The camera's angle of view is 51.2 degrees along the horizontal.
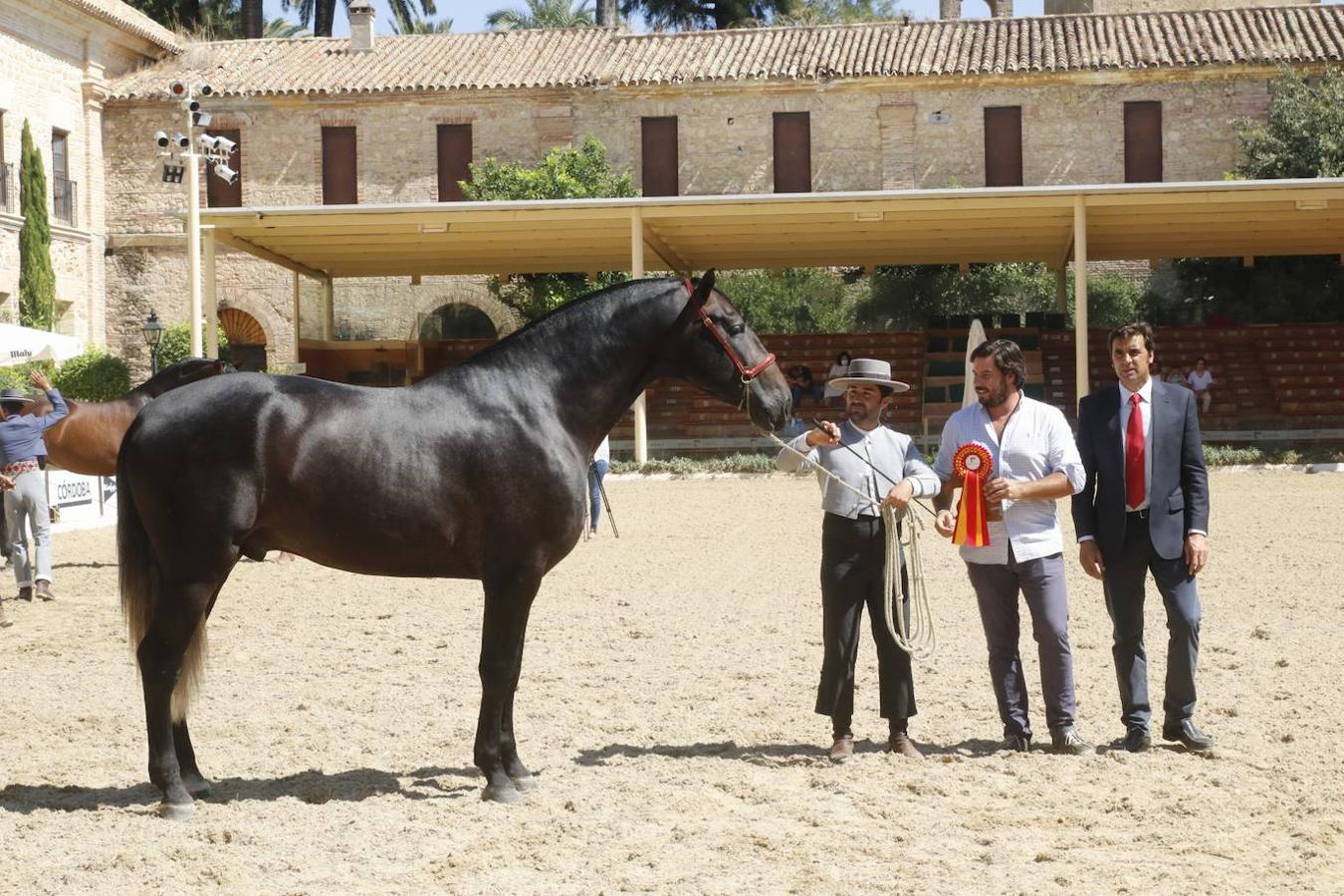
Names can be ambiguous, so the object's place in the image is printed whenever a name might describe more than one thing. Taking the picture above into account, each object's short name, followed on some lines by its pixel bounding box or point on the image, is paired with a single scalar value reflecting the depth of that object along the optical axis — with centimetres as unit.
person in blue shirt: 1042
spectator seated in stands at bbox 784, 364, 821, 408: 2539
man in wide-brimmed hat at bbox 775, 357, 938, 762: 570
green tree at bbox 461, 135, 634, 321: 3234
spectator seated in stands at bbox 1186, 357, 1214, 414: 2620
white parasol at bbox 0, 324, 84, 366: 1794
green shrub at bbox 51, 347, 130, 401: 3144
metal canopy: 2200
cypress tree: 3161
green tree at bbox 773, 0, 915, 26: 5341
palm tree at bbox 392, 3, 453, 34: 4938
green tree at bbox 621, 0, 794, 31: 4662
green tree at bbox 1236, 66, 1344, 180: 3106
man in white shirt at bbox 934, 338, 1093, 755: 574
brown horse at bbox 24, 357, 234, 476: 1152
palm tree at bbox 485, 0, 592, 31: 5353
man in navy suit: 578
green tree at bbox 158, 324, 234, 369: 3291
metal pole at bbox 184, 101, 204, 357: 2058
